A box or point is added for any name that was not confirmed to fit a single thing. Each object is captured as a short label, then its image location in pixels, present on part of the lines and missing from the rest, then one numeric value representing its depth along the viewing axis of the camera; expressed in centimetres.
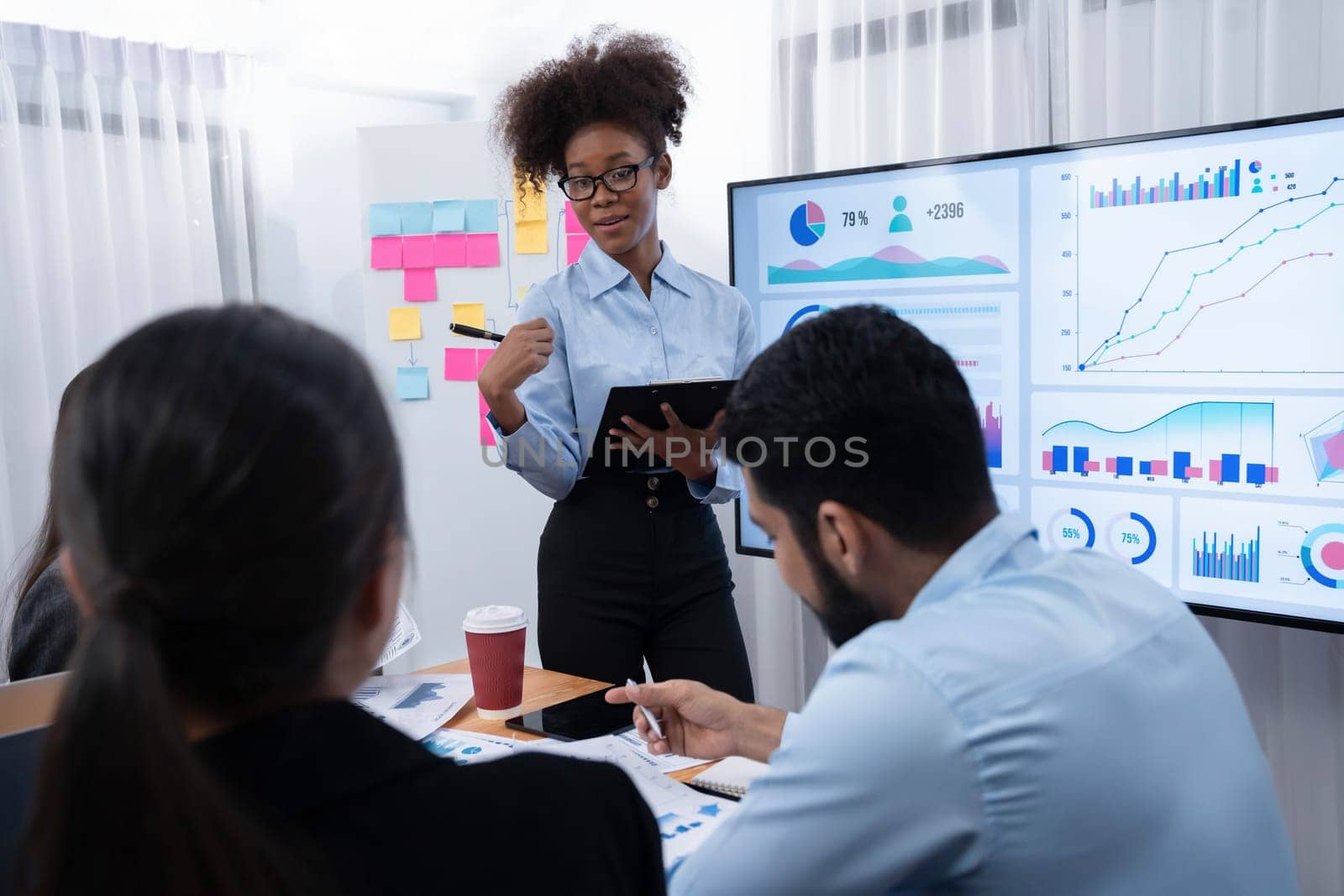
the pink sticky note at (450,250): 319
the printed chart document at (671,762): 134
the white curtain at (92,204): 283
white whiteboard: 318
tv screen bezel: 202
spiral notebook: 125
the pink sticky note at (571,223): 314
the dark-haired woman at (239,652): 50
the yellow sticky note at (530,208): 312
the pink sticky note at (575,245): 316
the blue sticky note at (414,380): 327
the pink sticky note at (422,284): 321
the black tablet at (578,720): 146
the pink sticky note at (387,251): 320
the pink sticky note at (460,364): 325
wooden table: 151
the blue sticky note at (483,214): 317
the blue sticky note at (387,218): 320
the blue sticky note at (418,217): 318
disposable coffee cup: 152
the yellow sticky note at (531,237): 316
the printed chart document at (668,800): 113
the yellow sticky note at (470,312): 320
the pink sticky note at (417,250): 319
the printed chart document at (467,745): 137
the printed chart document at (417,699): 150
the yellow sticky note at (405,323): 324
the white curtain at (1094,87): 221
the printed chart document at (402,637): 167
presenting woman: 202
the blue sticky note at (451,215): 317
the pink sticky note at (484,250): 318
